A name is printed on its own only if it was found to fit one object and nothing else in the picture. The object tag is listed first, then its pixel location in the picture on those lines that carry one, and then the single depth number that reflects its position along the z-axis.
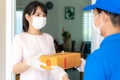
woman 2.11
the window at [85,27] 8.70
